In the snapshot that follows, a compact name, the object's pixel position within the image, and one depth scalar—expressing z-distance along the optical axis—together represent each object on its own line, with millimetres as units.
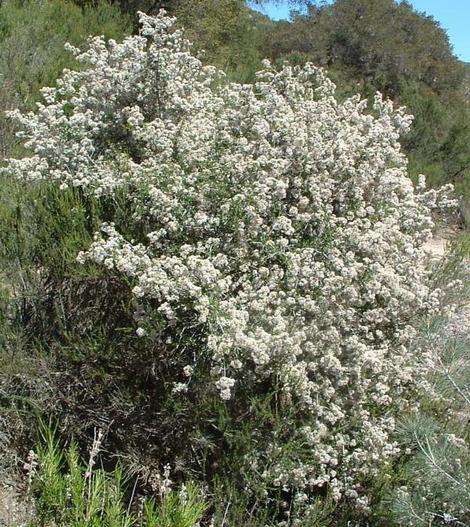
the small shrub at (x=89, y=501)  3271
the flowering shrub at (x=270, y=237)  3971
